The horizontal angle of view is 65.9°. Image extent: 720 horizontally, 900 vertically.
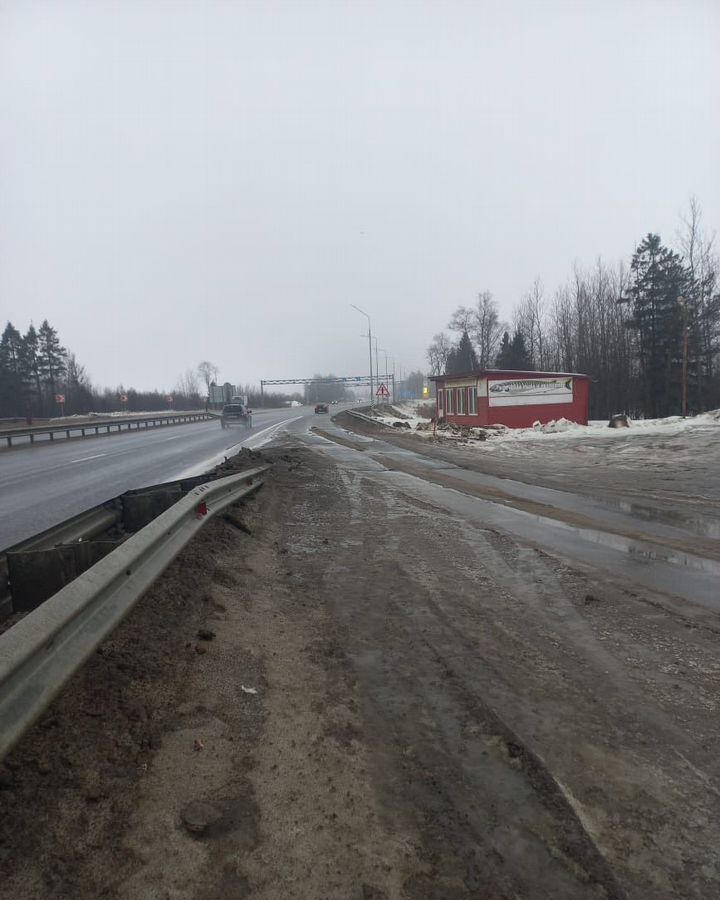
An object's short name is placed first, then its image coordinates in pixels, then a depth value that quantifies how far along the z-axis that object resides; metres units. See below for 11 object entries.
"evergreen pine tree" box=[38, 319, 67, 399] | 85.88
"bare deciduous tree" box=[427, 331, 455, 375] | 110.38
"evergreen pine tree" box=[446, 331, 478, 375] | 88.00
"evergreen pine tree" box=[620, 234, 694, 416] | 47.59
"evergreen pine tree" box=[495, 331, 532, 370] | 65.38
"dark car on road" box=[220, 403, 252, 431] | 43.70
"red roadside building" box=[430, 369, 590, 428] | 34.00
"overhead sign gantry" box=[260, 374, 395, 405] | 110.14
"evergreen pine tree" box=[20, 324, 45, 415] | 82.38
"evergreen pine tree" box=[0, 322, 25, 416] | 77.00
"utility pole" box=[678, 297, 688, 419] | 40.73
